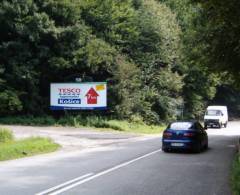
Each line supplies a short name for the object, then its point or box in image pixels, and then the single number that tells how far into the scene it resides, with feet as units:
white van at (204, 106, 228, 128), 176.76
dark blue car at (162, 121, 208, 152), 76.33
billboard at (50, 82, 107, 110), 141.69
